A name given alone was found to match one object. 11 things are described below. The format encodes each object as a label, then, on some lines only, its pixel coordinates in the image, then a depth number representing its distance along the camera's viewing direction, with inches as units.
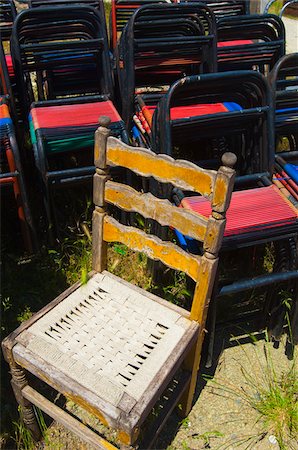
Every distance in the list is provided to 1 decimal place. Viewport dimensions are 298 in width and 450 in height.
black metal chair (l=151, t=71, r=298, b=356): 77.6
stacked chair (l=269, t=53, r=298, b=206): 91.4
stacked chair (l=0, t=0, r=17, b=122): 106.4
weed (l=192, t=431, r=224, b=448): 78.4
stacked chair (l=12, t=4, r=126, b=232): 97.6
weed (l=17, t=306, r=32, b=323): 93.0
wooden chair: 57.8
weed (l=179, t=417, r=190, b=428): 80.3
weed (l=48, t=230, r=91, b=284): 103.0
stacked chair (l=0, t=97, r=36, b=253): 89.0
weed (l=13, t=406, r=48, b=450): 75.3
